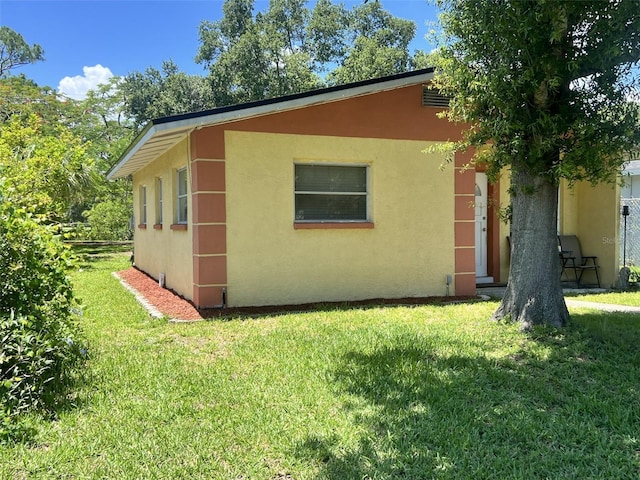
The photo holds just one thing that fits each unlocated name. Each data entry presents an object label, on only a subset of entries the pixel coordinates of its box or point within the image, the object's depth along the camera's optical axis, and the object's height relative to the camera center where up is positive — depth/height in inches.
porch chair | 413.4 -29.8
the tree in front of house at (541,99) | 200.7 +56.7
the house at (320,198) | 300.8 +19.0
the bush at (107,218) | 1034.1 +21.9
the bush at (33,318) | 143.7 -27.8
